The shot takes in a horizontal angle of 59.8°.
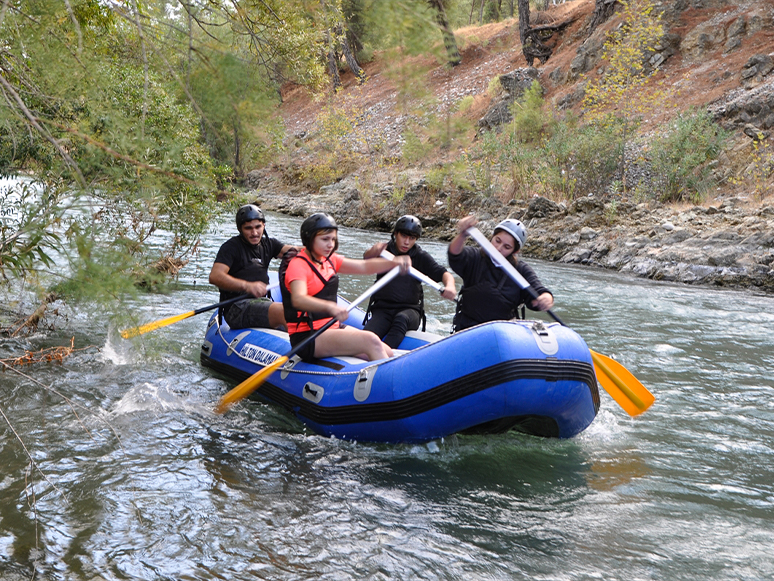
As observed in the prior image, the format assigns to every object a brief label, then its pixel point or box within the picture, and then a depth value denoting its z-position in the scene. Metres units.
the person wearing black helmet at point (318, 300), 4.14
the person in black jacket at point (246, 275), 5.35
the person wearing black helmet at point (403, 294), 5.05
